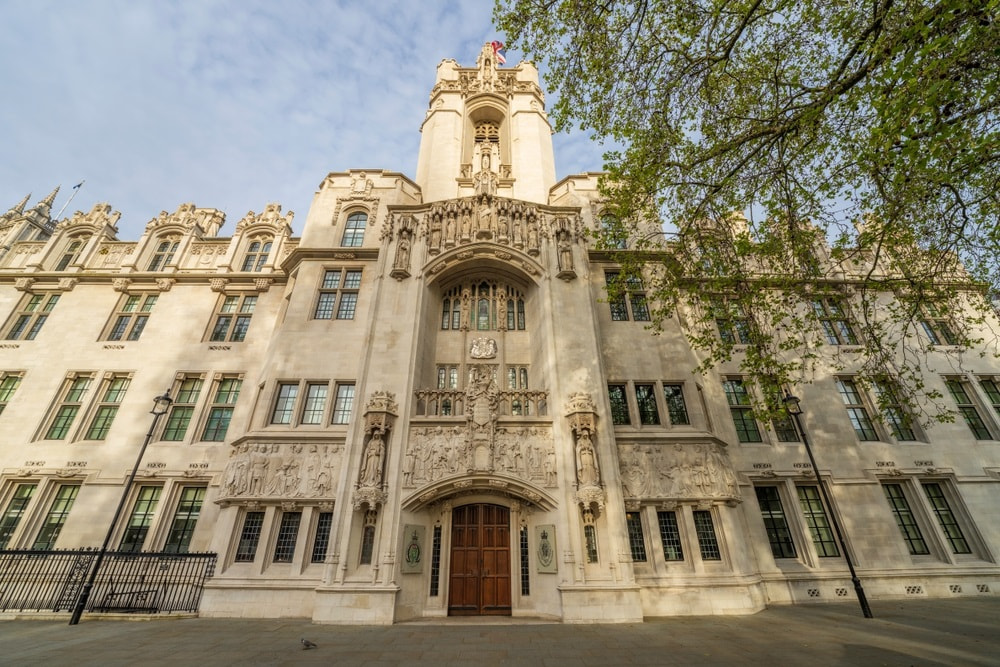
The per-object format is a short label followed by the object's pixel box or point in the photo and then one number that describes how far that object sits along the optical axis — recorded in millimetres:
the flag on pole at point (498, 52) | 28166
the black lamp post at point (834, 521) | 10836
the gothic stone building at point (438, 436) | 12078
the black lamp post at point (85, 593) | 10648
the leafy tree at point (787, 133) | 6742
